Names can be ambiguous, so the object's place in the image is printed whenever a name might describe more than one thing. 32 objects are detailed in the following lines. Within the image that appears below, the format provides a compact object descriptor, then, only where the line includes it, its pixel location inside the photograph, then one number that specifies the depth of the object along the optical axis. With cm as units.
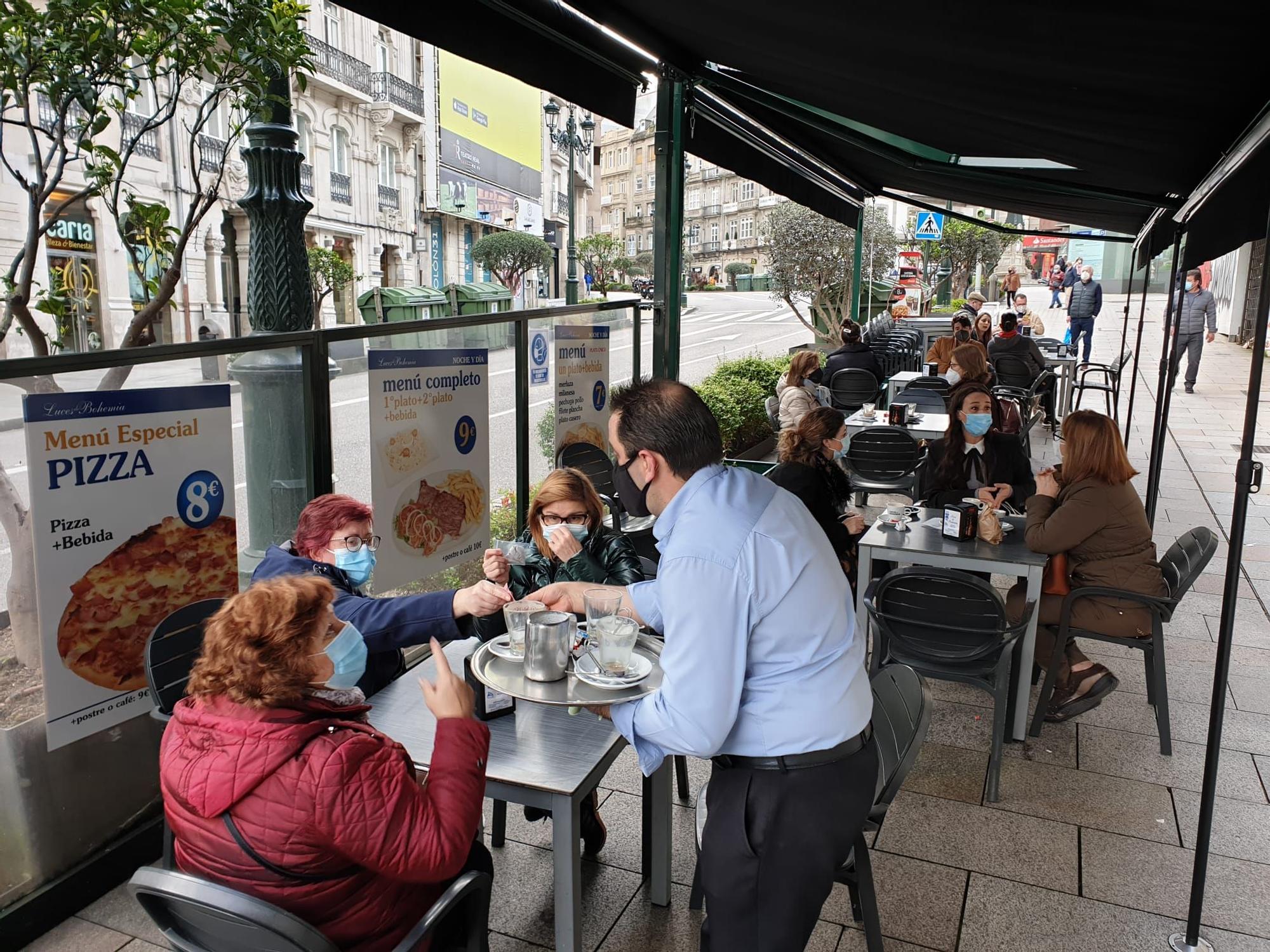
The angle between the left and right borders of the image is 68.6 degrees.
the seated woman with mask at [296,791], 158
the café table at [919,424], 722
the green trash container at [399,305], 2150
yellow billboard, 5416
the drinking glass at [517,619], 239
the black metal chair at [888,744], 221
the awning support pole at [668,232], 566
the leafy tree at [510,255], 4572
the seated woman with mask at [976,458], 509
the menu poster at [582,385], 532
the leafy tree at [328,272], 2464
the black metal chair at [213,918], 148
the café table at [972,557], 389
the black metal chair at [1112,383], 1148
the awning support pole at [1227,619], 241
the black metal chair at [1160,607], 373
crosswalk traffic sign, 1764
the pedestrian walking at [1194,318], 1405
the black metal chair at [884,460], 664
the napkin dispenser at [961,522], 413
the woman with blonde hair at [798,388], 713
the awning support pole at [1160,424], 598
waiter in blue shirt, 174
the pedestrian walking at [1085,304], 1603
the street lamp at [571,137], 1833
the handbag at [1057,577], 400
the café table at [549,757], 203
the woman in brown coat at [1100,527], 380
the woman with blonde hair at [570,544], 331
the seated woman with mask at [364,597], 258
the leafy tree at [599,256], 5328
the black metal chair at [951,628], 348
